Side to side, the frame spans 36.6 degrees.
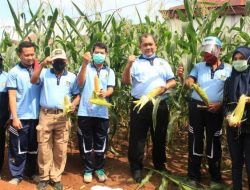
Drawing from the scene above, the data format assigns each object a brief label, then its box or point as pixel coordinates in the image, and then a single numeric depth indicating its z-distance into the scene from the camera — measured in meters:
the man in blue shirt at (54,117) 4.07
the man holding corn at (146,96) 4.09
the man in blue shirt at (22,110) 4.02
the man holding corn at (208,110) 3.86
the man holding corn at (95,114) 4.15
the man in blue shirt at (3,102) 4.21
